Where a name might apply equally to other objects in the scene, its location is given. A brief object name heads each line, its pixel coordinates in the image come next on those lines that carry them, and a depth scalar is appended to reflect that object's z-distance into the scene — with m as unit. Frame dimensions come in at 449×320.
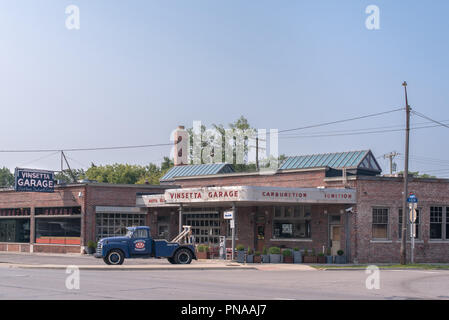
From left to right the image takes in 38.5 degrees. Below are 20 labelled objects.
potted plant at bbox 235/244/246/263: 36.19
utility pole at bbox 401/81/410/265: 37.03
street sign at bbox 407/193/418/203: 37.56
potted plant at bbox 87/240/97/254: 46.44
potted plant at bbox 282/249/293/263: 37.28
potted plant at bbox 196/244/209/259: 39.94
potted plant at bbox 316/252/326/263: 37.59
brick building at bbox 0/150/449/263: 38.47
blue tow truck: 32.94
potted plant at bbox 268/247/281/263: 37.09
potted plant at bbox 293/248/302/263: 37.28
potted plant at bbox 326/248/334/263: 37.66
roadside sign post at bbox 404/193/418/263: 37.12
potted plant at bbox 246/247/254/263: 36.50
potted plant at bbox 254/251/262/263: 36.84
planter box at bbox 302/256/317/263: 37.56
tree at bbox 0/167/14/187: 157.38
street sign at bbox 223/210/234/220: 36.41
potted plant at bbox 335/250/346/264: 37.62
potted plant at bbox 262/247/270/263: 36.97
